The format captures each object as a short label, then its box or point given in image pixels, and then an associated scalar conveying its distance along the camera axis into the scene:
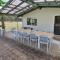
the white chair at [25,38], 3.91
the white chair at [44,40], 3.15
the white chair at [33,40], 3.59
